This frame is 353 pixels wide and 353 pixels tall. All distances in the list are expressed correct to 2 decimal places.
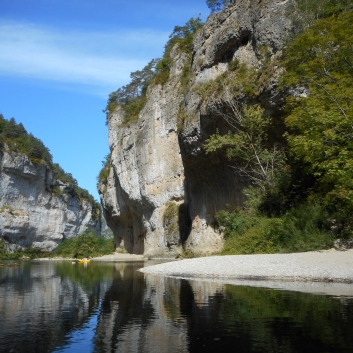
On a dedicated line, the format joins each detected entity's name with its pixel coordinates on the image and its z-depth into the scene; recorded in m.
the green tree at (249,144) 25.61
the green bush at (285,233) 18.72
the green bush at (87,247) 68.69
